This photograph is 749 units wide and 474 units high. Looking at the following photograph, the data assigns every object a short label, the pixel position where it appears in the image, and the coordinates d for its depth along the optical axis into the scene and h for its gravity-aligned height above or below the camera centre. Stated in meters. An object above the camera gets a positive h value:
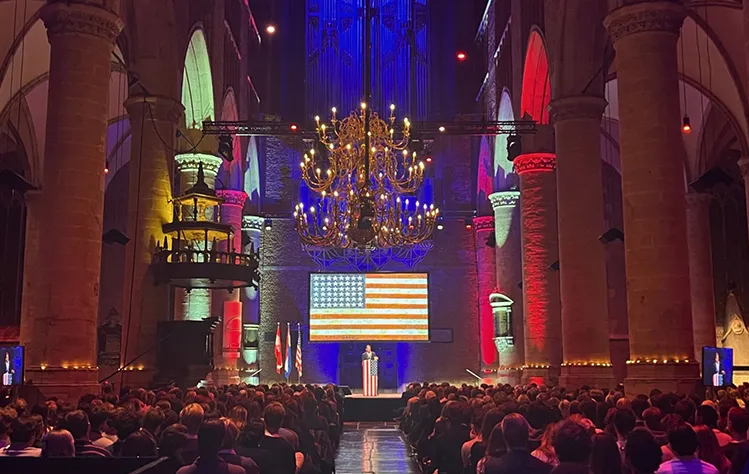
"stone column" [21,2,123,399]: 11.23 +2.06
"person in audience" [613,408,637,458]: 6.33 -0.49
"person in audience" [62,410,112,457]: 6.22 -0.54
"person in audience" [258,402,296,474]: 5.96 -0.67
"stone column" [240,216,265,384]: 27.20 +1.27
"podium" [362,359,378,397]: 25.31 -0.62
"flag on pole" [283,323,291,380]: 27.73 +0.01
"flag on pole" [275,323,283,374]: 26.61 +0.07
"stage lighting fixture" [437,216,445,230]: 29.86 +4.64
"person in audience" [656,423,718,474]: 4.84 -0.57
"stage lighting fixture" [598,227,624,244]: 14.35 +2.01
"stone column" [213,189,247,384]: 22.34 +0.47
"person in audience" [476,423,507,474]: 4.98 -0.52
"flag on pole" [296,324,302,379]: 26.59 +0.20
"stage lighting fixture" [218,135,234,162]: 18.77 +4.56
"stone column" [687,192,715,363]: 21.02 +2.17
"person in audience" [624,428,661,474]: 4.31 -0.50
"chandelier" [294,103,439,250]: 14.46 +3.29
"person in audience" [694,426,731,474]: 5.60 -0.62
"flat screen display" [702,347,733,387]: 11.41 -0.18
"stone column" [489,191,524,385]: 22.62 +2.27
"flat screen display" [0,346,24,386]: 11.04 -0.07
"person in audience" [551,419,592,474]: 4.20 -0.45
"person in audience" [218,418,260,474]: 5.01 -0.59
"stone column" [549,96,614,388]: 15.27 +2.29
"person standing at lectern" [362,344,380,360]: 25.78 +0.03
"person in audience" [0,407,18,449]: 7.25 -0.58
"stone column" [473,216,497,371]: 27.70 +3.00
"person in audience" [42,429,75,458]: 5.59 -0.57
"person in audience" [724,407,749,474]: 6.71 -0.55
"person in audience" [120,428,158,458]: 5.70 -0.59
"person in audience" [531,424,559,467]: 5.65 -0.64
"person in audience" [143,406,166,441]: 7.22 -0.55
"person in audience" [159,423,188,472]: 5.58 -0.56
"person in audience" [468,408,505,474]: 6.36 -0.57
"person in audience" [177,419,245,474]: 4.45 -0.49
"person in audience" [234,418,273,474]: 5.87 -0.63
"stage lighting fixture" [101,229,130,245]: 14.68 +2.06
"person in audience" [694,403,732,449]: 6.74 -0.50
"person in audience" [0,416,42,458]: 6.33 -0.59
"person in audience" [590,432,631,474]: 4.24 -0.50
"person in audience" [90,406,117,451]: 7.28 -0.58
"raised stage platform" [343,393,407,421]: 22.15 -1.34
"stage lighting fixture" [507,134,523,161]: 19.06 +4.62
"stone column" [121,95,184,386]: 15.35 +2.53
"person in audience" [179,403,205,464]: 5.60 -0.47
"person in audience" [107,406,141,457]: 6.90 -0.56
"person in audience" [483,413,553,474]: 4.71 -0.55
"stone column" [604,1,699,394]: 11.07 +2.04
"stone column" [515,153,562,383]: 18.45 +1.99
